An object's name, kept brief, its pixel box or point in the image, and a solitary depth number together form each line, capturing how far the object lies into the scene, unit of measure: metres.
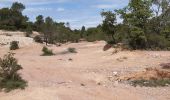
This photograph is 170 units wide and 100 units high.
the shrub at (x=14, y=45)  18.51
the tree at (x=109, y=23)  16.58
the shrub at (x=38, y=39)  21.95
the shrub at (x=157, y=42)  14.49
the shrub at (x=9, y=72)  7.32
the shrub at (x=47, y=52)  15.31
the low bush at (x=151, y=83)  7.50
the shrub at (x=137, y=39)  14.10
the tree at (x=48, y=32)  22.92
